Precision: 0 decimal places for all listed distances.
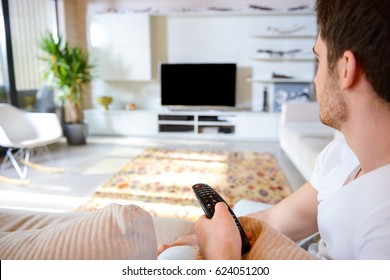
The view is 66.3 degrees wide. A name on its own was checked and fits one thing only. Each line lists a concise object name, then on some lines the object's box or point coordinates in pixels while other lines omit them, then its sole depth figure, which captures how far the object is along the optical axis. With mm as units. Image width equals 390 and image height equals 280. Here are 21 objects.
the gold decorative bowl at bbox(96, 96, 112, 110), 4641
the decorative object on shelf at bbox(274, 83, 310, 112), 4473
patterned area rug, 2146
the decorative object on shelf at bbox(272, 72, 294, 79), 4460
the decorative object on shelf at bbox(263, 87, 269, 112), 4553
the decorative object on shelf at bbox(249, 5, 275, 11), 4430
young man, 456
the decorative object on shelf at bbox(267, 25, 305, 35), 4379
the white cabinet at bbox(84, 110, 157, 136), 4582
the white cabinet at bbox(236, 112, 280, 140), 4307
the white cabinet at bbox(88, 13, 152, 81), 4465
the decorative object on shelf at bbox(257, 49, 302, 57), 4434
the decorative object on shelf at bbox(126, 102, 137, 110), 4797
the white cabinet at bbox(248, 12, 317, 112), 4383
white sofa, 2328
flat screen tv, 4406
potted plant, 3811
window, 3572
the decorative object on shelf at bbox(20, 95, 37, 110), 3922
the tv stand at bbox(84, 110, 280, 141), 4348
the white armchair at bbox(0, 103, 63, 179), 2957
